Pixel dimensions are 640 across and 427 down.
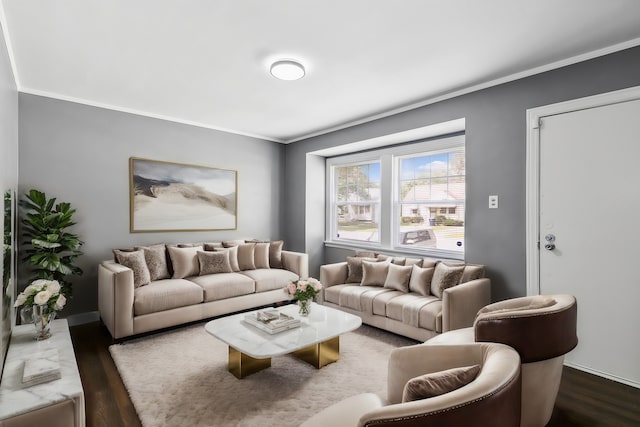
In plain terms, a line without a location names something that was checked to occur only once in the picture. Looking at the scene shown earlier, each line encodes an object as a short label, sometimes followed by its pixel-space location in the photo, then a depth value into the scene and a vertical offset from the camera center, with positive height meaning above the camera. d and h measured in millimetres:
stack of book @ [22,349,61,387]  1774 -893
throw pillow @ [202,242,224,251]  4523 -466
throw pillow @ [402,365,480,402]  1136 -601
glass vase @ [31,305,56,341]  2334 -765
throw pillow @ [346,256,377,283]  4152 -711
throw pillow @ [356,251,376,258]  4391 -559
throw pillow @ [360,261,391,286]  3911 -716
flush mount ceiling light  2811 +1243
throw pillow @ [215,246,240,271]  4453 -615
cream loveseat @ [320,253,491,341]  2953 -845
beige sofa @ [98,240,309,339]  3234 -807
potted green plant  3232 -276
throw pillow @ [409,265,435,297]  3506 -725
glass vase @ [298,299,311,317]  2996 -859
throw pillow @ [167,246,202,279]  4004 -618
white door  2500 -100
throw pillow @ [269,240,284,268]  4898 -647
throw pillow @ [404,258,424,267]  3782 -569
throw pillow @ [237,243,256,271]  4598 -629
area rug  2125 -1290
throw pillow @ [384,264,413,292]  3684 -731
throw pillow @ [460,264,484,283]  3229 -590
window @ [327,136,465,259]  4141 +212
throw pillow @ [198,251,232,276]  4172 -641
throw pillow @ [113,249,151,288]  3576 -571
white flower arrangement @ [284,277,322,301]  2963 -694
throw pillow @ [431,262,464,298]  3334 -656
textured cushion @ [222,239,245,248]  4699 -445
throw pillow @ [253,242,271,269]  4727 -617
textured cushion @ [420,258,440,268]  3664 -554
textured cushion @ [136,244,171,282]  3828 -583
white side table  1553 -926
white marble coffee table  2359 -951
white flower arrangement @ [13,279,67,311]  2242 -582
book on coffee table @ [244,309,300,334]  2633 -904
